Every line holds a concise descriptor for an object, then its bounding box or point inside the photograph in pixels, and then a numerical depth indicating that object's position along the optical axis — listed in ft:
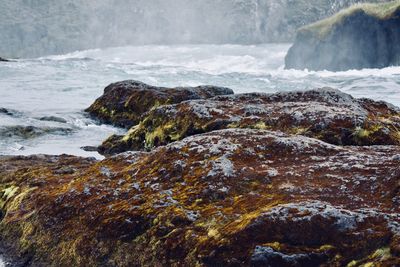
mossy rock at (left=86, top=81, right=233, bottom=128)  67.36
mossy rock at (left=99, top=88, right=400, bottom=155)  38.09
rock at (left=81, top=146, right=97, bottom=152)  55.39
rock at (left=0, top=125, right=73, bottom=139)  62.64
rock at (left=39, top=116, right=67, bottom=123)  73.32
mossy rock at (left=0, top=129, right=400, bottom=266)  19.57
